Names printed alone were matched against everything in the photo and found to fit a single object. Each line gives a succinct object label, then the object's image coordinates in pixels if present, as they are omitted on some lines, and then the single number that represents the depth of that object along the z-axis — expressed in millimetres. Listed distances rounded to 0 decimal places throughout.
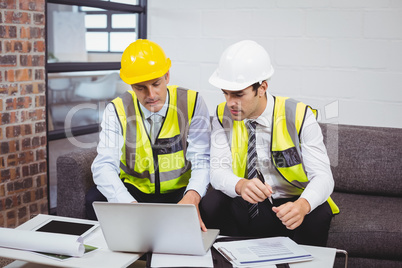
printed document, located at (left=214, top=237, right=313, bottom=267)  1599
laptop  1545
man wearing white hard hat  2062
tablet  1844
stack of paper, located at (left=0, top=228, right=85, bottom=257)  1604
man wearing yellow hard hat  2328
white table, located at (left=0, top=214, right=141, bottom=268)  1569
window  3361
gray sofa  2316
